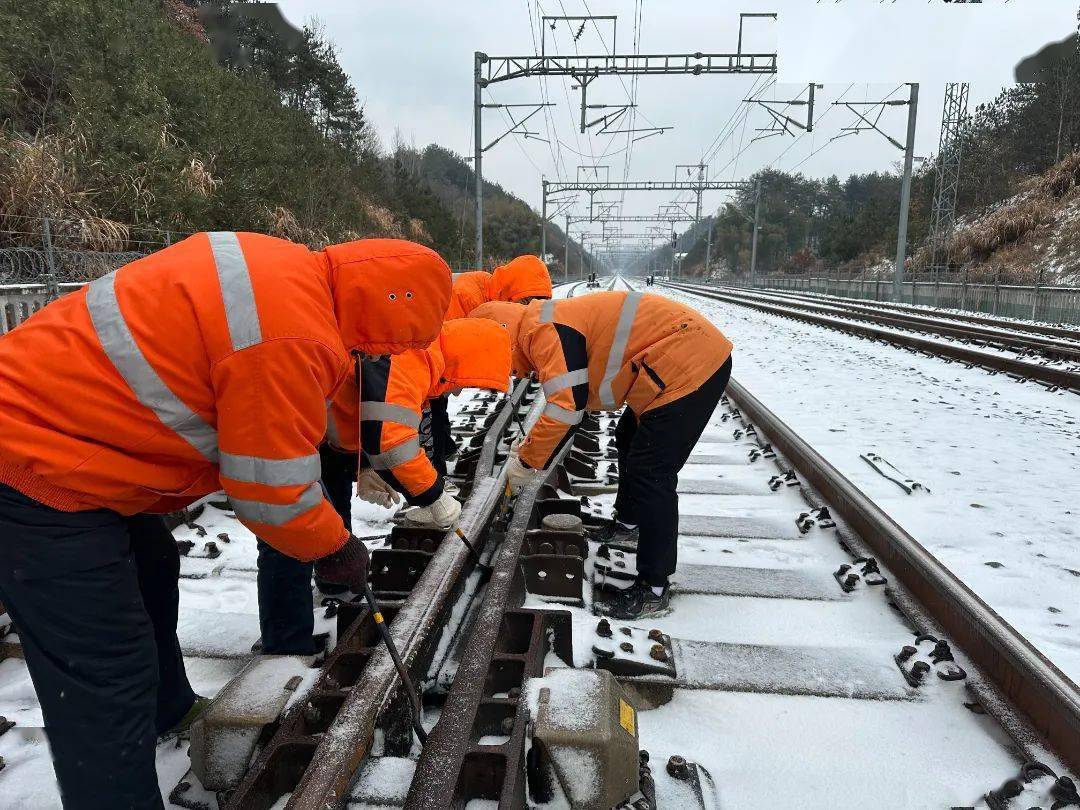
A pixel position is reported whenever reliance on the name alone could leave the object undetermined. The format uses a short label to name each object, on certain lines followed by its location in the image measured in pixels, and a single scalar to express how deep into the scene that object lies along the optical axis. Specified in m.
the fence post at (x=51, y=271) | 6.75
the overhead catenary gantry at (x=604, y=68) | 17.33
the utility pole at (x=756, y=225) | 41.03
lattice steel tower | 36.65
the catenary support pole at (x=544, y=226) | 41.23
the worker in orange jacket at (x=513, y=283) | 6.94
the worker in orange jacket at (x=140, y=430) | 1.67
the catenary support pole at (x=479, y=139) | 17.74
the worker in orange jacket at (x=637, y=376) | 3.41
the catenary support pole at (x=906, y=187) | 22.16
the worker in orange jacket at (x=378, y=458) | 2.72
